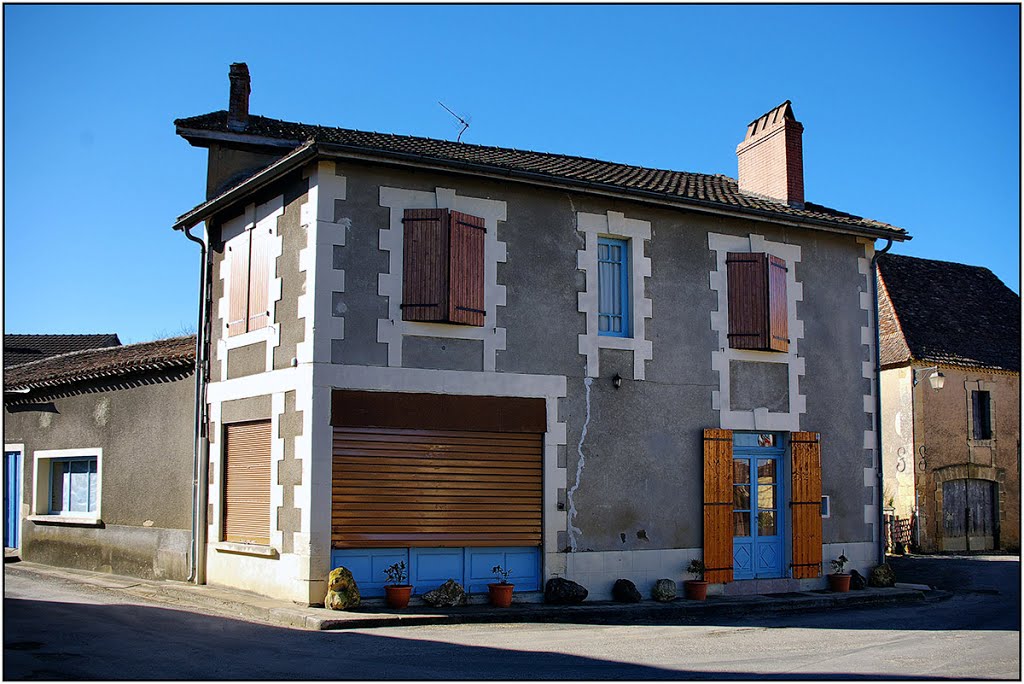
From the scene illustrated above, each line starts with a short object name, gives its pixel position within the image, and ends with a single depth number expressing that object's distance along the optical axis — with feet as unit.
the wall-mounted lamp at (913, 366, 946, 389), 68.59
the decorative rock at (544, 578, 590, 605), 40.78
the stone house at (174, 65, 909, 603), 38.91
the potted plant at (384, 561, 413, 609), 37.68
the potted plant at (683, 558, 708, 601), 43.78
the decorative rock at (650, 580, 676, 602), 42.75
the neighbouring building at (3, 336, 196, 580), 47.60
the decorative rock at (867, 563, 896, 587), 49.57
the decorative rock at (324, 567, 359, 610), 36.37
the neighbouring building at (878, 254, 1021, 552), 73.36
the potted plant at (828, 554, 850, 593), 47.65
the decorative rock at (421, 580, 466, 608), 38.27
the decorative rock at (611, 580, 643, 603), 42.14
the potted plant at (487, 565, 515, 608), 39.09
